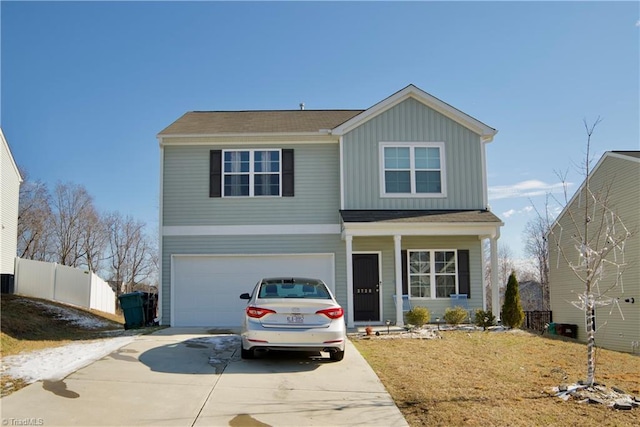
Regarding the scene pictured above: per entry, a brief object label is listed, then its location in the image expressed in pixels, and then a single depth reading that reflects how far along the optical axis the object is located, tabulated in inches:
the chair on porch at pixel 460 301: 648.4
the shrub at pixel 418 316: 565.6
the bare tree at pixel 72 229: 1630.2
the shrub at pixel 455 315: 586.9
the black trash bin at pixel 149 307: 623.5
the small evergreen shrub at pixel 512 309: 583.8
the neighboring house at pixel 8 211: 855.7
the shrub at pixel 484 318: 576.4
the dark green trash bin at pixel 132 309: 601.3
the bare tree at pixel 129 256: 1768.0
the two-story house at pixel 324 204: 644.1
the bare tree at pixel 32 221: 1465.3
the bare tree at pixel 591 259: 312.2
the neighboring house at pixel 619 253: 752.3
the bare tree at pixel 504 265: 2203.5
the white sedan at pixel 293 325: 352.8
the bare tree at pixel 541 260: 1665.8
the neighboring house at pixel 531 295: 1959.9
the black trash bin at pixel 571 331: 920.3
